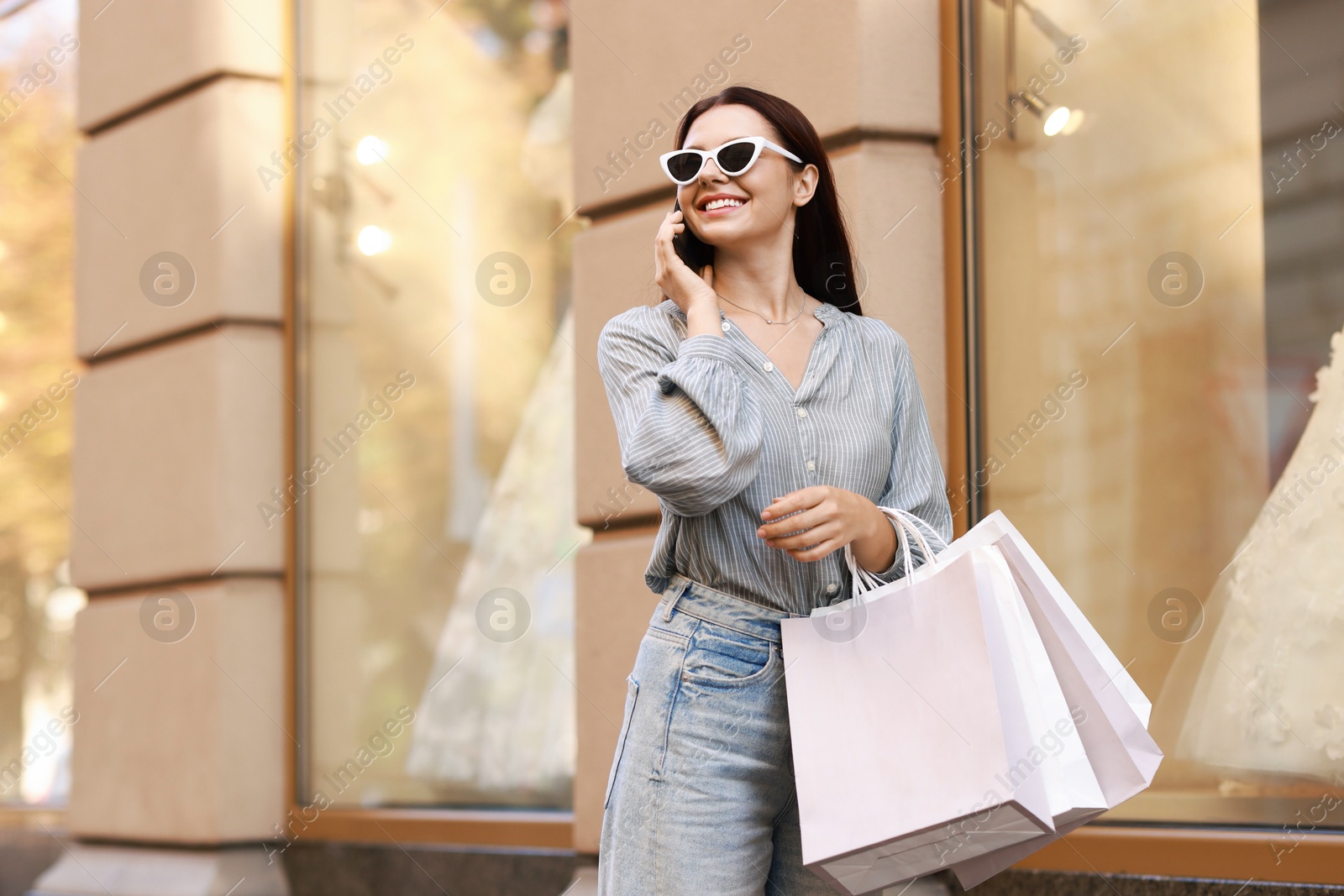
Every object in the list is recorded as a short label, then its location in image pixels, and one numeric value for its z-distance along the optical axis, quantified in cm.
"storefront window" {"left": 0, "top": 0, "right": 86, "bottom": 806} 734
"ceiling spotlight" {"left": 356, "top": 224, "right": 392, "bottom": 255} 557
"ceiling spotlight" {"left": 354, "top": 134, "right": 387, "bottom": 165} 556
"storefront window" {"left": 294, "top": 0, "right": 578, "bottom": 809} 507
